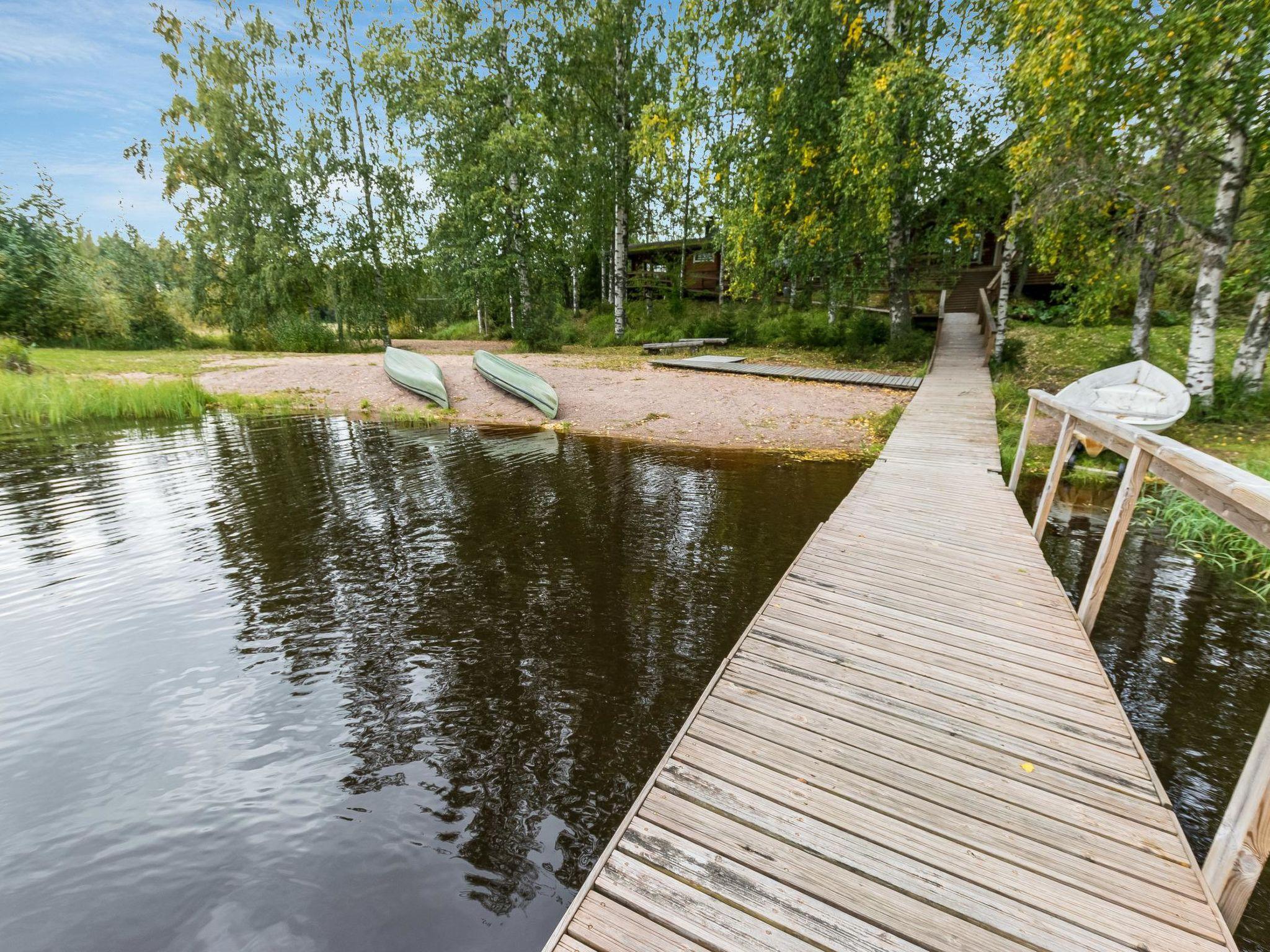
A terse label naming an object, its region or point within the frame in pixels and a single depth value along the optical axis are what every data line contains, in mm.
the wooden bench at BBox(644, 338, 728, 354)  20016
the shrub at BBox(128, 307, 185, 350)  24475
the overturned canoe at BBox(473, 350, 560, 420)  13047
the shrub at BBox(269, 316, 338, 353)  23500
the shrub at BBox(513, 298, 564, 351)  22250
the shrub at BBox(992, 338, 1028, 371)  14484
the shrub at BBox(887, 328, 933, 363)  16188
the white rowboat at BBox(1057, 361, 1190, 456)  8586
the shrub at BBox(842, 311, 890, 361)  17094
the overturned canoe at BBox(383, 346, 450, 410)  14102
